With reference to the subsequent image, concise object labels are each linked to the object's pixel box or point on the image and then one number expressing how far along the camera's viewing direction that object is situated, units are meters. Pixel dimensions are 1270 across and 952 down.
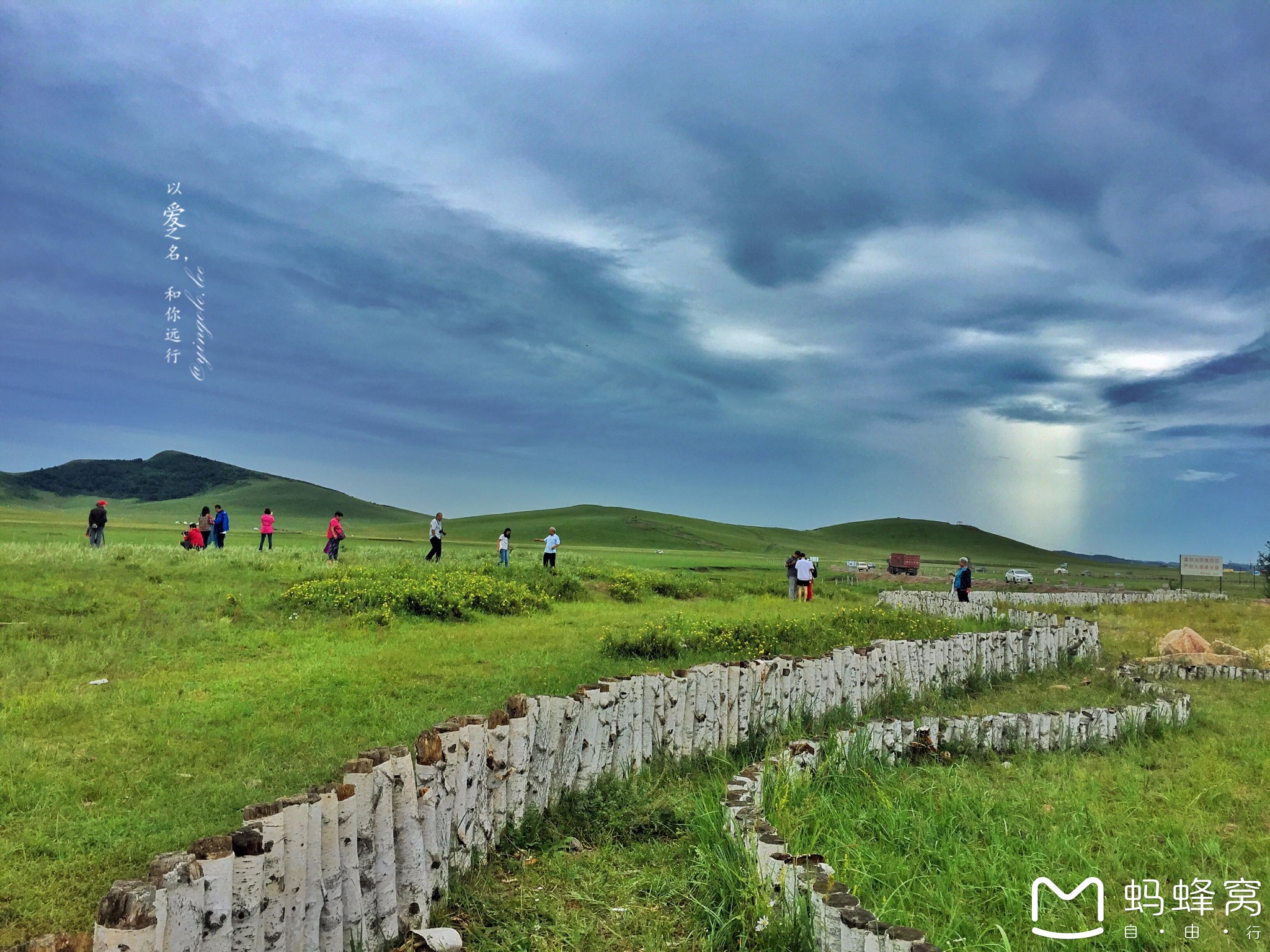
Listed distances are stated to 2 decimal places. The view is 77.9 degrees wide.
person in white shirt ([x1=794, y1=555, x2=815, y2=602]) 25.81
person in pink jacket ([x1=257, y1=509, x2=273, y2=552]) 30.94
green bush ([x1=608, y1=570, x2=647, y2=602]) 23.62
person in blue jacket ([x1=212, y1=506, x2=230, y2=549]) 29.75
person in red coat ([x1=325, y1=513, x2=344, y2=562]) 26.50
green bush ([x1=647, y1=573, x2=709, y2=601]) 25.78
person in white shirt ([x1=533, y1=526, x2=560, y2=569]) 28.45
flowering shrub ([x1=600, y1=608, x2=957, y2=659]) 14.12
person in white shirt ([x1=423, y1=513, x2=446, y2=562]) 29.41
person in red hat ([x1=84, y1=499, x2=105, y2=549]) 26.80
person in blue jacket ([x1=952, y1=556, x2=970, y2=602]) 24.06
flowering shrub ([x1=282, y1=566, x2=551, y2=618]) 17.55
